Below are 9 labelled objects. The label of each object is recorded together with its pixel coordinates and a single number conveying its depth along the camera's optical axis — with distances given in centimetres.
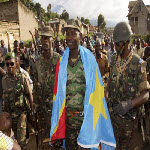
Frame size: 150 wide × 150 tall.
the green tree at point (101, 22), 8788
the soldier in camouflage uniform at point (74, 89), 264
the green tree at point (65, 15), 9101
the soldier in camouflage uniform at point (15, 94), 326
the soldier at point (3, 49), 953
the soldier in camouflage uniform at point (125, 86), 254
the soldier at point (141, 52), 705
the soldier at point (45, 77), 355
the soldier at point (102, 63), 523
